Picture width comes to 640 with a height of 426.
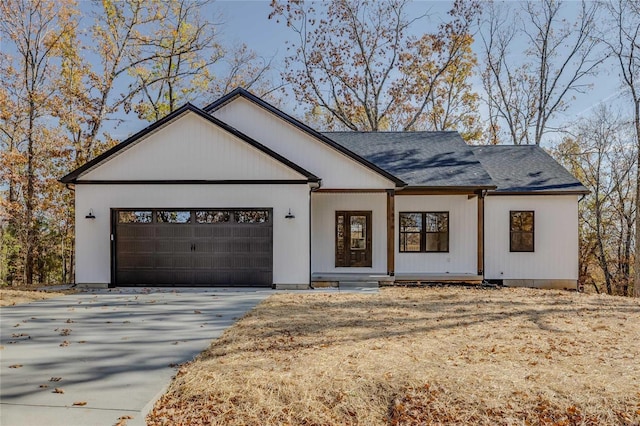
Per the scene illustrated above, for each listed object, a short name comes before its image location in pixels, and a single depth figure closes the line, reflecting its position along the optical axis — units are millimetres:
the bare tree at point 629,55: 20547
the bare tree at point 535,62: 23953
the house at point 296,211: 12422
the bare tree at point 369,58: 24875
